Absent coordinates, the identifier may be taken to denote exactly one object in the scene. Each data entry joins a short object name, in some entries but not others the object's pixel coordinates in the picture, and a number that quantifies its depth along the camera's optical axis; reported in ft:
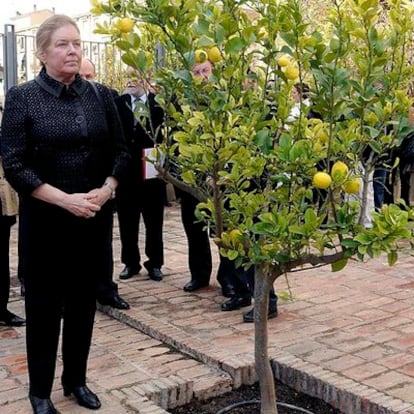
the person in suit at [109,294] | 17.75
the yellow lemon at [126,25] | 9.21
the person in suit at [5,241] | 15.92
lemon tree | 9.00
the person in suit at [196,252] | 19.19
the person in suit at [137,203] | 19.42
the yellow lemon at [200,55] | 9.50
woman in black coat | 10.96
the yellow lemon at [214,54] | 9.21
